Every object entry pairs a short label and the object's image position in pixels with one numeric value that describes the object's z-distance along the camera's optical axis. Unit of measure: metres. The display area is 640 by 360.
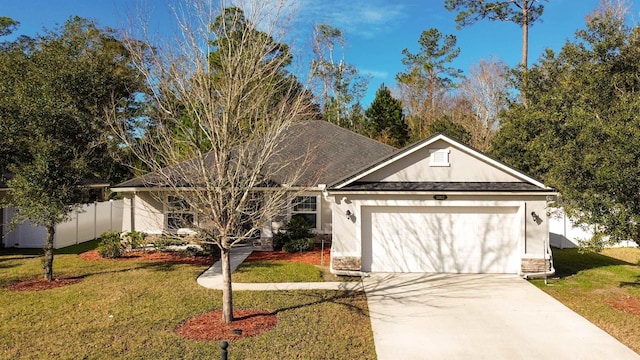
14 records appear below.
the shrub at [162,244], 15.32
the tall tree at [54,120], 10.86
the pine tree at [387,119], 30.91
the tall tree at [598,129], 8.70
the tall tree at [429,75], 39.38
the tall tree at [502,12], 24.52
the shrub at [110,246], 14.66
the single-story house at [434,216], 11.84
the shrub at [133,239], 15.30
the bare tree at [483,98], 33.91
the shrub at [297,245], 15.34
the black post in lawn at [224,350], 5.35
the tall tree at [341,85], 33.81
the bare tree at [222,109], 7.90
